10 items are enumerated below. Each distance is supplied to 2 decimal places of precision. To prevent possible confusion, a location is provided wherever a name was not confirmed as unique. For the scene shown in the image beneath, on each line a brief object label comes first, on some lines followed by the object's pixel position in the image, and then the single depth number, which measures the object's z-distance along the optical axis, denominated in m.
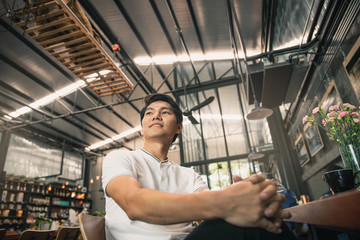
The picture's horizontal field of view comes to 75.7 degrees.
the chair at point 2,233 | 2.58
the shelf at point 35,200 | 9.79
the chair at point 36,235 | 3.09
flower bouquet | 1.86
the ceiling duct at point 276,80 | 4.39
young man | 0.60
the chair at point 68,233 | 3.19
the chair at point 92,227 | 0.95
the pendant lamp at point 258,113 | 4.15
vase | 1.81
